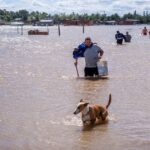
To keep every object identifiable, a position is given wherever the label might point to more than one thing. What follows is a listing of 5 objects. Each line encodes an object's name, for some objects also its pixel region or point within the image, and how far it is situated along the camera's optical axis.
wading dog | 10.02
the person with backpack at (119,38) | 46.44
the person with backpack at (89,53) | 16.27
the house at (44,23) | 191.38
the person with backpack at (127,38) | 49.45
